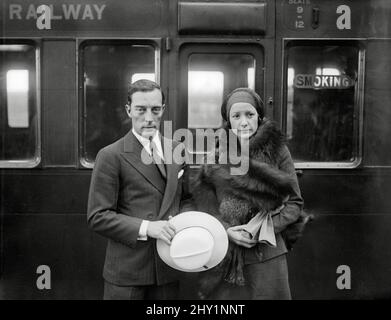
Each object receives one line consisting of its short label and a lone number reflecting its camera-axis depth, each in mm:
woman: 2236
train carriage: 3354
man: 2113
